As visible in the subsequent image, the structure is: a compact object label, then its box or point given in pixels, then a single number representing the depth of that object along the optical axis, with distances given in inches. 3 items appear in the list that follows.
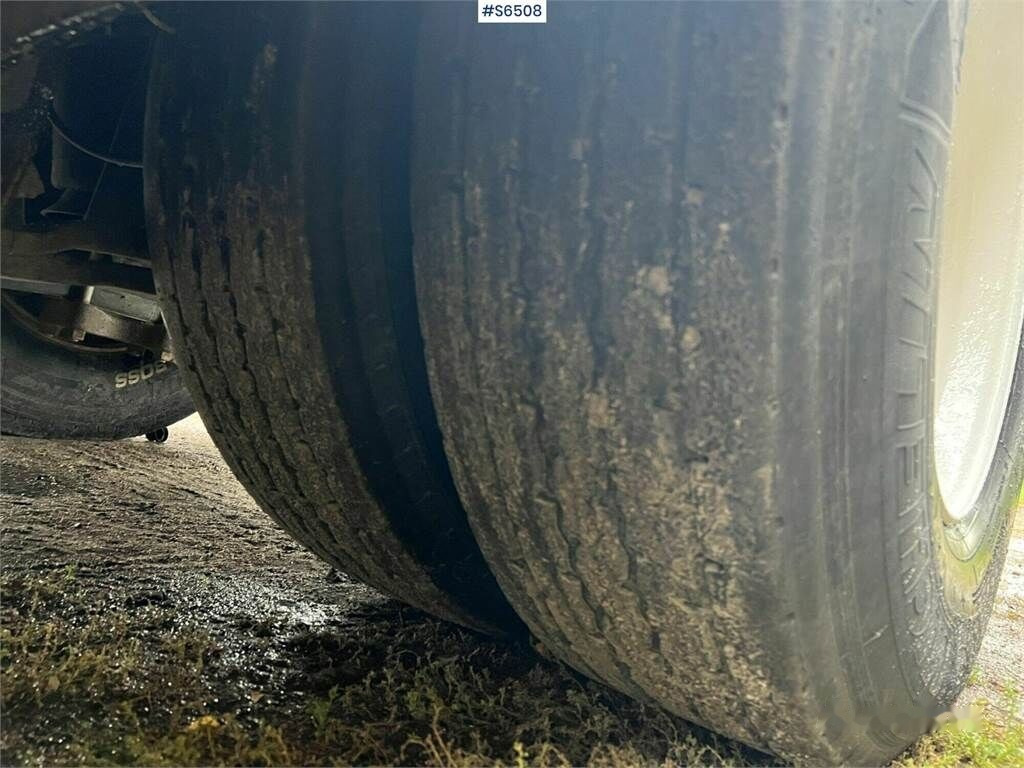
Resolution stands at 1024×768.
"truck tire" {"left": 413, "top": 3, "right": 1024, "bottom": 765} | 29.2
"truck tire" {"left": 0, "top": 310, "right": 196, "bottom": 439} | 83.4
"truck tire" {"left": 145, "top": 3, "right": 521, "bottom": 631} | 36.7
